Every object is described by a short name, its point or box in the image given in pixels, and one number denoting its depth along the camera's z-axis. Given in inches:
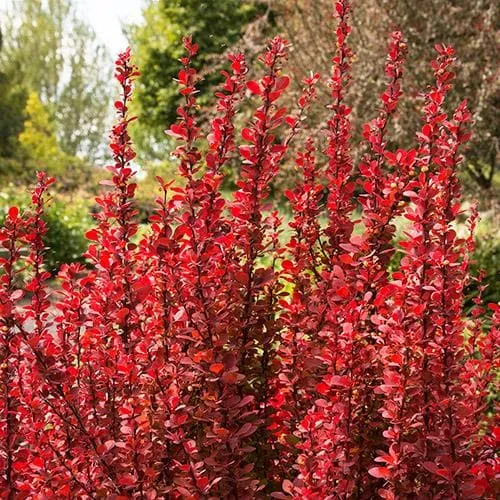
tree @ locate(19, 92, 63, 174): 952.3
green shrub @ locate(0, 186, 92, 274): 432.8
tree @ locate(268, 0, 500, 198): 361.1
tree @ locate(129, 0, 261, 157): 730.8
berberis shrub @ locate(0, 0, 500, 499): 64.8
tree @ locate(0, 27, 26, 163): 1056.8
